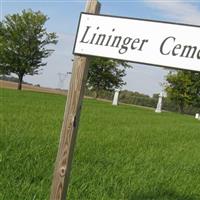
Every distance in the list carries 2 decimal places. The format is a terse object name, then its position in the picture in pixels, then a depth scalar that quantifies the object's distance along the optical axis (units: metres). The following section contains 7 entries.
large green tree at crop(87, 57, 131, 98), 51.56
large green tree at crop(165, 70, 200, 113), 46.64
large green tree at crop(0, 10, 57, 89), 46.84
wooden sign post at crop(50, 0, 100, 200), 3.86
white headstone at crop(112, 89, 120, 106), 33.38
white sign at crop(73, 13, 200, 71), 3.62
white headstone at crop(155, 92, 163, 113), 33.73
